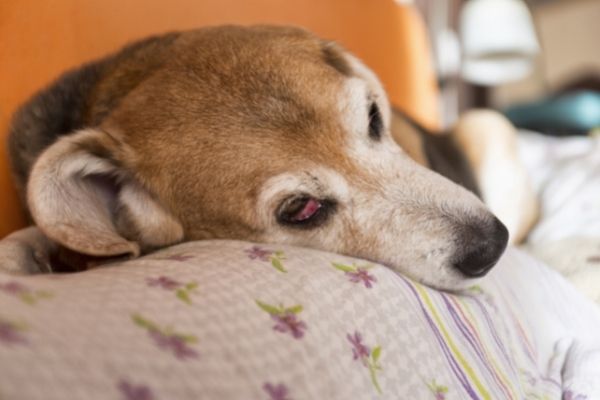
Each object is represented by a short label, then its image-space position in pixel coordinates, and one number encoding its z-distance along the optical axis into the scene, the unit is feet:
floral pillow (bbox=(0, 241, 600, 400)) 1.02
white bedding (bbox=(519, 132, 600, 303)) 1.79
